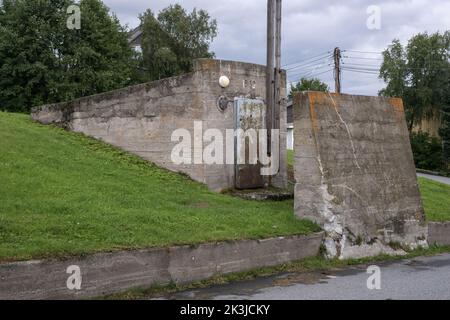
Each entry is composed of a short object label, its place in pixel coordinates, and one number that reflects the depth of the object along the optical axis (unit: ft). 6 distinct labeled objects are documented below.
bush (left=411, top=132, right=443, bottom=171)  138.82
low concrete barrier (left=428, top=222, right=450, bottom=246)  39.81
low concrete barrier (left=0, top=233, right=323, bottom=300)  19.93
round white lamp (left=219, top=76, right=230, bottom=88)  40.14
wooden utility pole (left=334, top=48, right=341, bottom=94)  110.02
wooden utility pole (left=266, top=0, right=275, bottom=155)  42.34
